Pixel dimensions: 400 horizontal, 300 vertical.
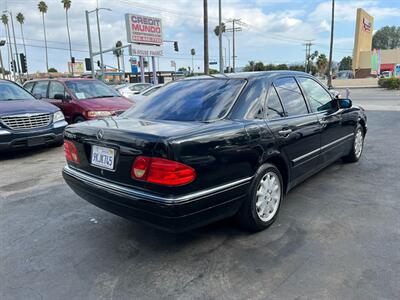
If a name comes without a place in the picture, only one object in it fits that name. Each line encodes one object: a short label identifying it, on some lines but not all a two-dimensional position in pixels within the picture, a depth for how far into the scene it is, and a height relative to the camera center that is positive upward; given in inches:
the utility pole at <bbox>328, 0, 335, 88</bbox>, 1234.3 +194.2
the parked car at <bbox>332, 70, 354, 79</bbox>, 2086.6 +4.4
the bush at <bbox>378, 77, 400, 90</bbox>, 1112.8 -28.3
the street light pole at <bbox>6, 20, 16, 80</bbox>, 1894.8 +241.1
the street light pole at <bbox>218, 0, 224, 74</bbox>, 970.5 +178.8
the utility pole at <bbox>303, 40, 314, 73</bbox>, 3095.5 +177.8
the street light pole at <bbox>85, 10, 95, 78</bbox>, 954.1 +119.8
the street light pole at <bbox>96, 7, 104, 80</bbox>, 1037.3 +69.4
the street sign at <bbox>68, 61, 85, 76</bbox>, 3123.3 +134.2
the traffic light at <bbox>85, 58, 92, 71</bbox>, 1026.6 +58.0
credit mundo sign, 953.5 +152.4
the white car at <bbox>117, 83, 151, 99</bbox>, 586.7 -14.7
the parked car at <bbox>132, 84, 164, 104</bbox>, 483.6 -17.3
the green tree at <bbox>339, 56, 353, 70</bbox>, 4265.3 +164.6
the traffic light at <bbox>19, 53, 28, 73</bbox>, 997.4 +59.3
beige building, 1760.6 +142.8
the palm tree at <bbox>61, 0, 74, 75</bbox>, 2383.6 +564.8
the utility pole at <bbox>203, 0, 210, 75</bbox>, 761.6 +105.2
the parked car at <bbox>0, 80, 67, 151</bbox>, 246.8 -30.8
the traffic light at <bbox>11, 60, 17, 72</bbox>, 1477.1 +77.2
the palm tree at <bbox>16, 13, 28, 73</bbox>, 2554.1 +501.1
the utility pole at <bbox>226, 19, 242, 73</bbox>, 2095.4 +255.4
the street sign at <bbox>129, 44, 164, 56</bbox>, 971.7 +91.7
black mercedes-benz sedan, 97.2 -24.2
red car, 311.9 -15.9
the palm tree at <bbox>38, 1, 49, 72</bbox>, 2459.4 +561.9
